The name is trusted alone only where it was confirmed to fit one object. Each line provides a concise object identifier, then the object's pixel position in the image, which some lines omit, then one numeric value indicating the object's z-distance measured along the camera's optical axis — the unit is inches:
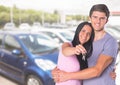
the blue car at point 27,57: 97.1
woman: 54.2
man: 53.0
